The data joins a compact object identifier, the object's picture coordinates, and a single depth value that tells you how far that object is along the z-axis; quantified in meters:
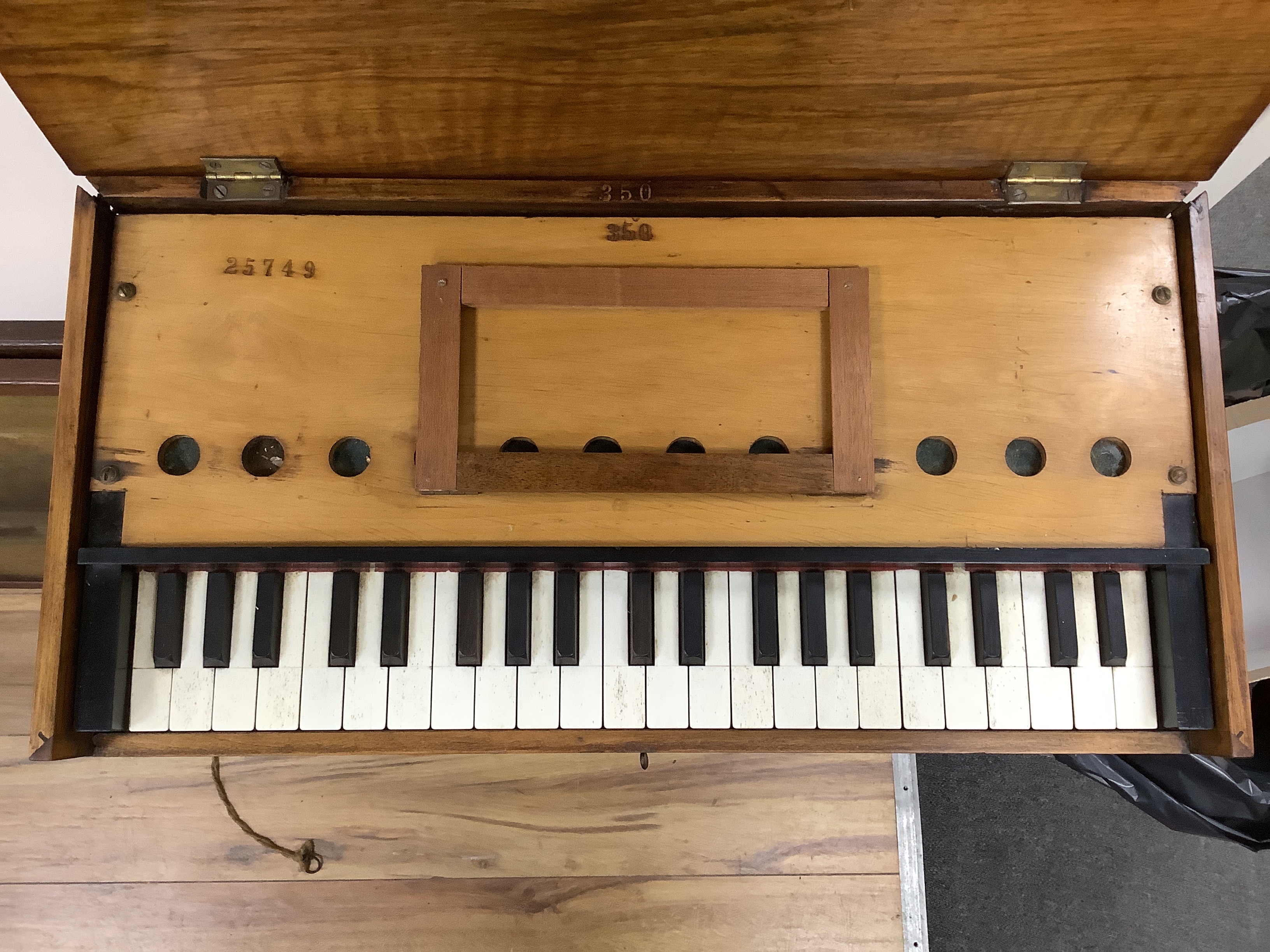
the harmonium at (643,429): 0.44
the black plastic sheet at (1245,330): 0.66
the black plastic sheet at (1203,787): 0.61
